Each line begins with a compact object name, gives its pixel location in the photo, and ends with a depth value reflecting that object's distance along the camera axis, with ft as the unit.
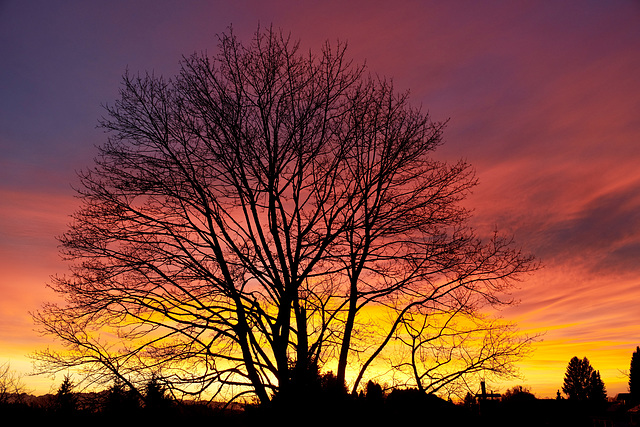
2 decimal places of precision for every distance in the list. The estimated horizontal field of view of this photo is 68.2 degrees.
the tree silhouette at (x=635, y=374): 297.74
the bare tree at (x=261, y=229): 35.58
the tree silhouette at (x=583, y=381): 362.12
